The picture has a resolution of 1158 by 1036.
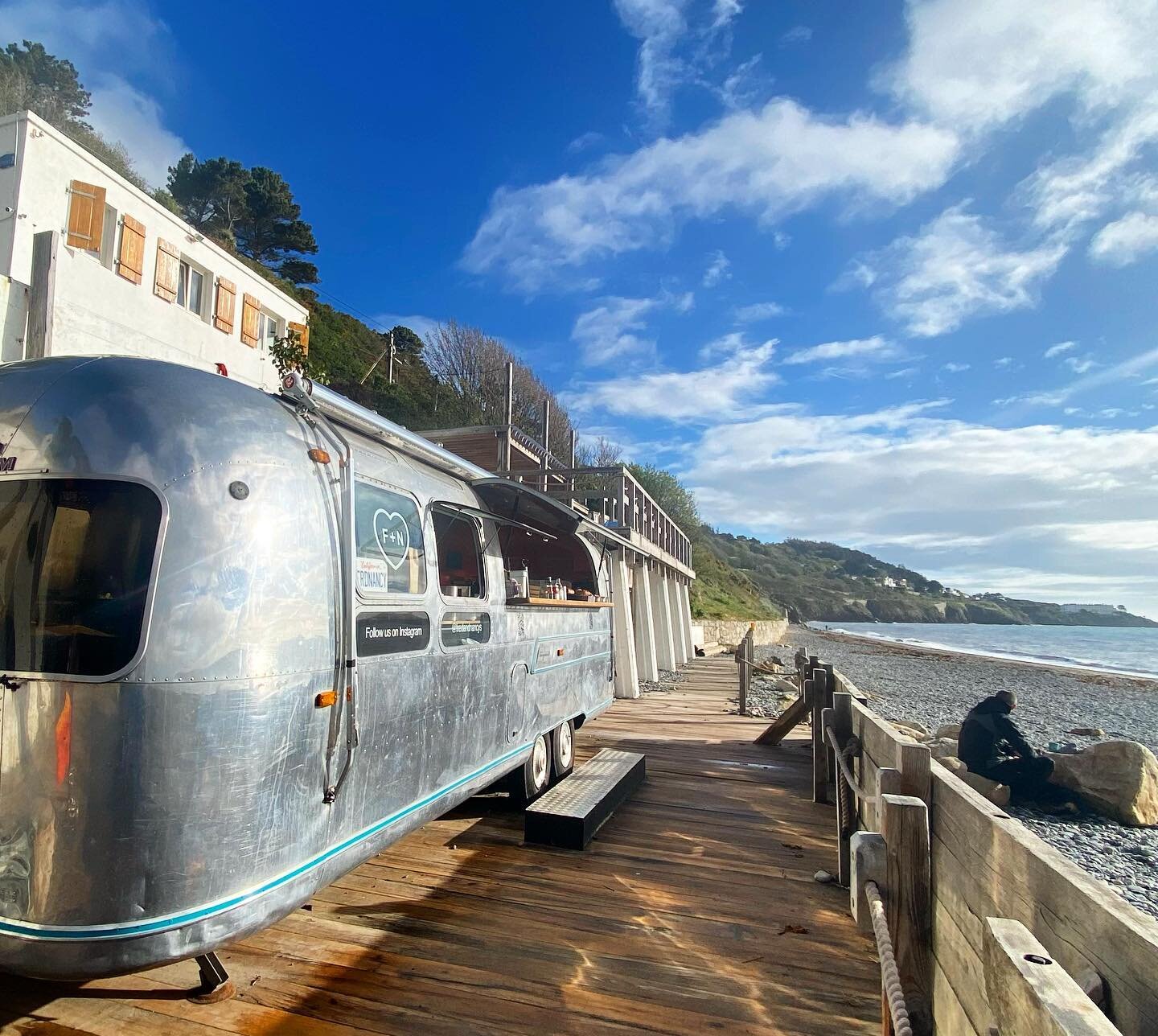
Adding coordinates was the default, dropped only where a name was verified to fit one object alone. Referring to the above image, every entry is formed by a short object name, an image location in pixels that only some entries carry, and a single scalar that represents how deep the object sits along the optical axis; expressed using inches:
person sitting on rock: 331.3
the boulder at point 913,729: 419.9
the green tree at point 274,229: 1594.5
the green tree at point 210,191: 1561.3
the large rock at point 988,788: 301.0
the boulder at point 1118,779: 316.8
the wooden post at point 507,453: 505.0
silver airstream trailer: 90.7
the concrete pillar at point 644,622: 571.5
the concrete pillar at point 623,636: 474.3
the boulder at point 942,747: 377.4
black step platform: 199.8
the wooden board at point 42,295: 423.2
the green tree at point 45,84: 1401.3
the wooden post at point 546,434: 601.1
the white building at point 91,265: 458.2
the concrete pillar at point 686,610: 879.7
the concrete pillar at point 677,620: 783.3
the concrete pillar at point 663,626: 705.6
